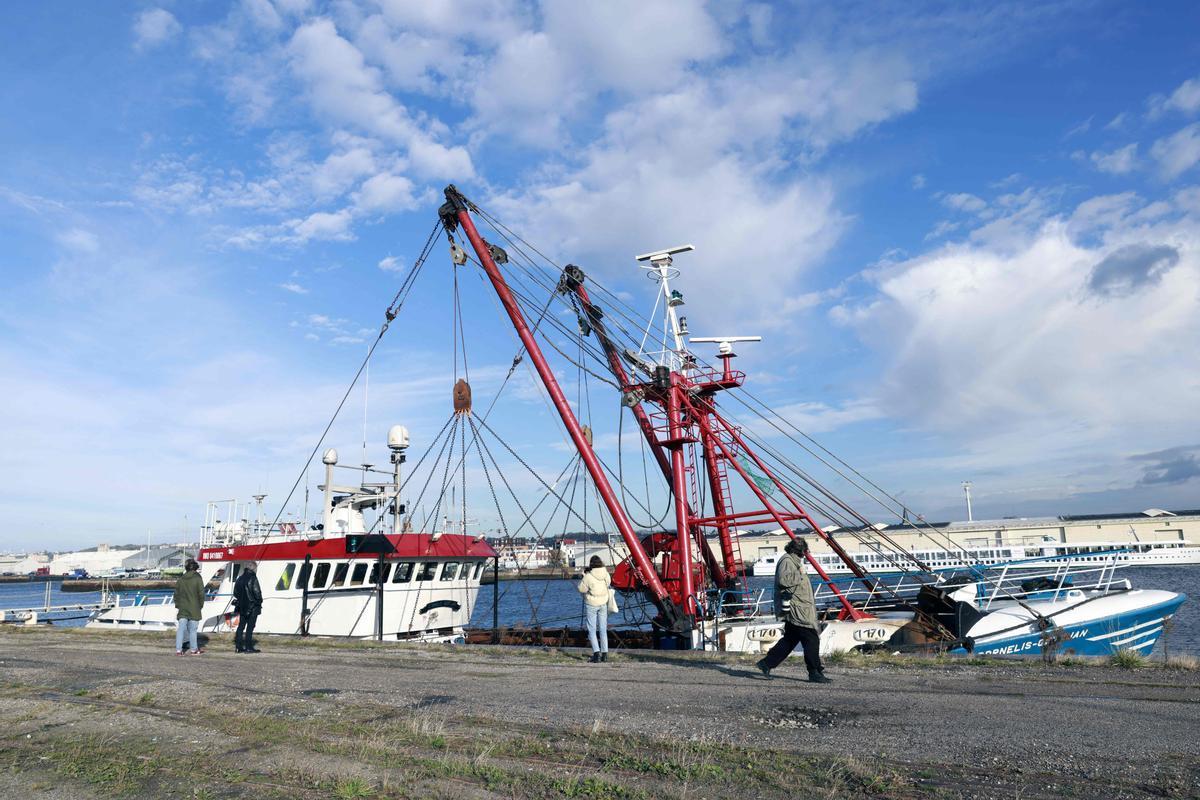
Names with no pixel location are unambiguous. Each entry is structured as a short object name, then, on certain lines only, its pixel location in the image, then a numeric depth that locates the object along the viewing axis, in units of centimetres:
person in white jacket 1412
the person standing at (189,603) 1566
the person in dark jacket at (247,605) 1638
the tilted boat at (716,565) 1988
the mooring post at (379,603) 2014
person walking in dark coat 1048
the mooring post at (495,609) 2312
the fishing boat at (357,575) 2212
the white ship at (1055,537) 8775
